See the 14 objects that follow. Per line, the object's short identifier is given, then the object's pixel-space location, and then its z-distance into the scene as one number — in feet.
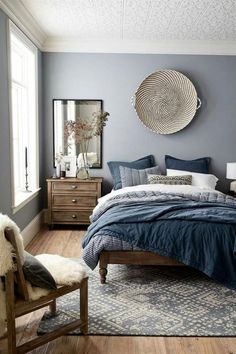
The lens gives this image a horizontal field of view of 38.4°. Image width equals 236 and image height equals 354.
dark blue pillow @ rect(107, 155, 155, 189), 15.58
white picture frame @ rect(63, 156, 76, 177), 15.96
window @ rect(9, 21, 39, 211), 13.53
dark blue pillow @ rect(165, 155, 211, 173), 15.75
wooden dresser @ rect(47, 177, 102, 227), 15.19
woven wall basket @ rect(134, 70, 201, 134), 15.81
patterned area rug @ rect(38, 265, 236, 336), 7.73
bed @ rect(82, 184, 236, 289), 9.17
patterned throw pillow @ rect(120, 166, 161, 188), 14.86
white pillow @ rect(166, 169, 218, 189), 14.98
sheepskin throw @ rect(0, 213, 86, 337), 5.87
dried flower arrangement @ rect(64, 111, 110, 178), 15.76
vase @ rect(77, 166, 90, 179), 15.51
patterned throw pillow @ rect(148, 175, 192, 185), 14.39
